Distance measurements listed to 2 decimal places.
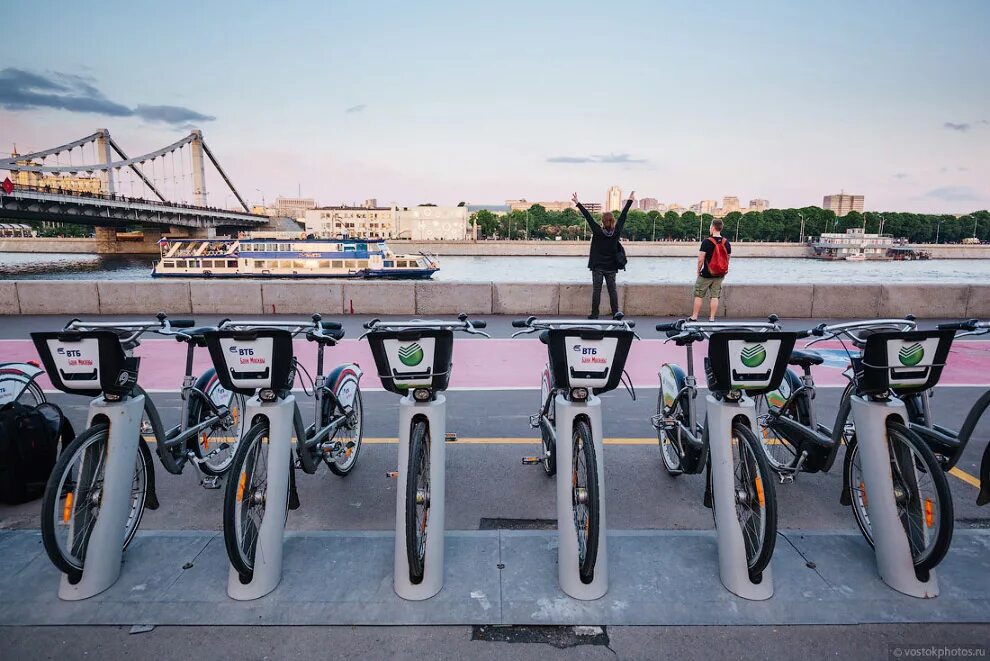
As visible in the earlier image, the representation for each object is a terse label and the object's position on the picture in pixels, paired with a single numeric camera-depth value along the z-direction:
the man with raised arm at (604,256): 9.35
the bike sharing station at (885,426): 2.95
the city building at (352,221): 157.75
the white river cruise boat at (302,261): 46.16
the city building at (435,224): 154.50
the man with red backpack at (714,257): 9.30
